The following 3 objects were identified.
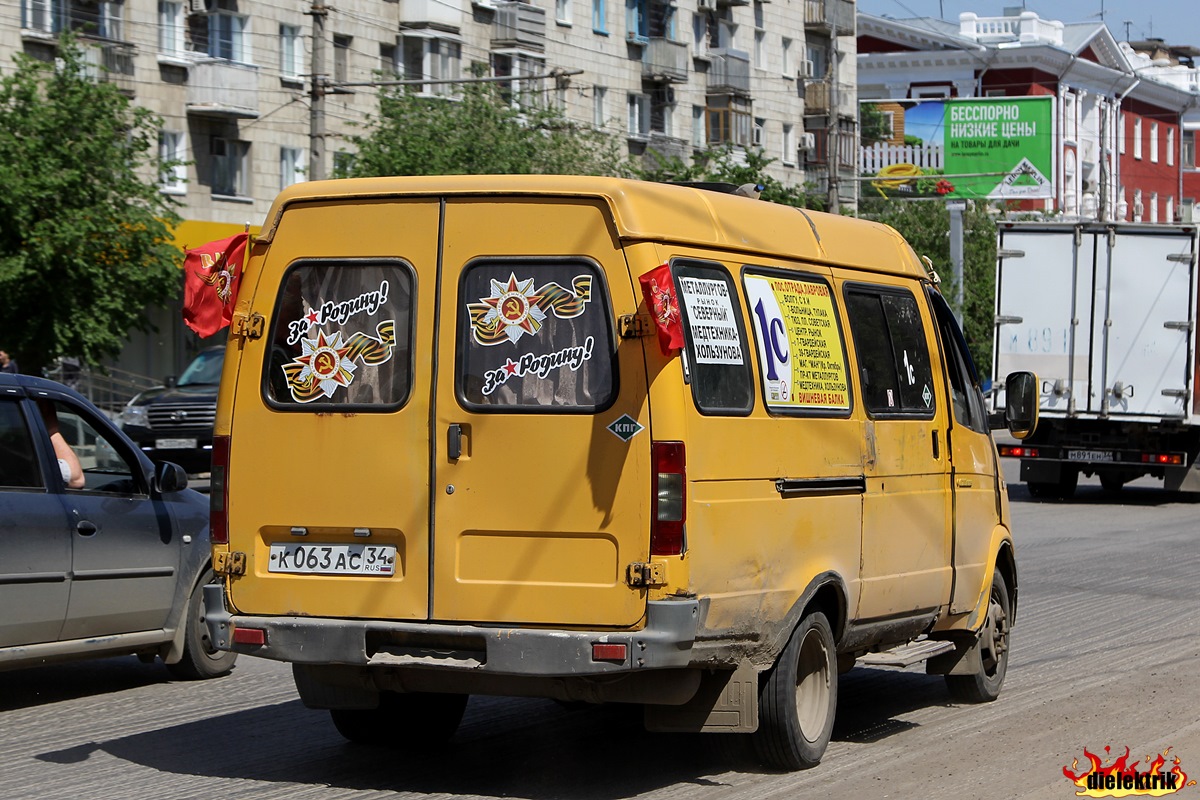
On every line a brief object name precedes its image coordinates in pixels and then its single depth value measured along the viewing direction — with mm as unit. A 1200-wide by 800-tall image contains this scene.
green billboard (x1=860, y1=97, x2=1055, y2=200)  54281
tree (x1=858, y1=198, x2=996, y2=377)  48031
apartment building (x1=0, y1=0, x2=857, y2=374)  37344
